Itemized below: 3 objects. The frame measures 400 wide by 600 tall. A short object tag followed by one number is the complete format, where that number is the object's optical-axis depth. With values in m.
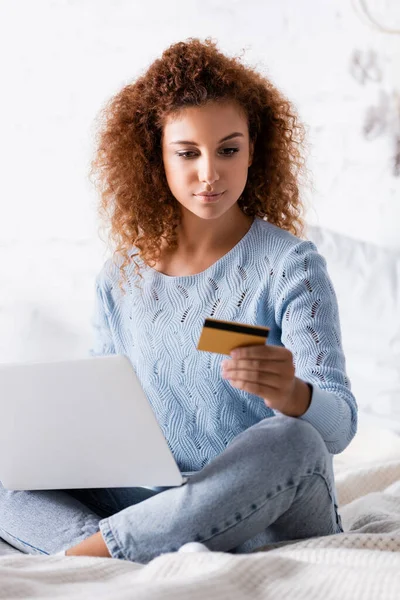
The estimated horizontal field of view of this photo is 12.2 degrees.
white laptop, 2.58
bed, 2.38
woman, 2.62
